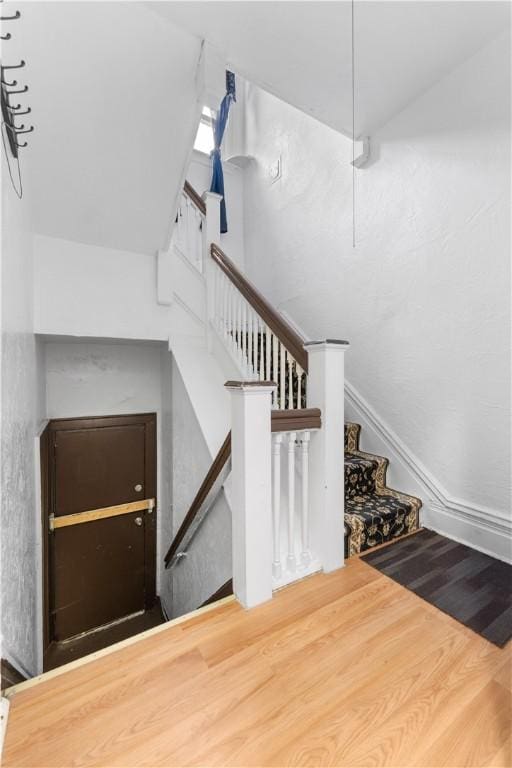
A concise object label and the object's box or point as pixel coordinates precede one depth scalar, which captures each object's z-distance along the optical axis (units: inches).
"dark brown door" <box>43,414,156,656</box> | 115.6
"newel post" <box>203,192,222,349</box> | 118.7
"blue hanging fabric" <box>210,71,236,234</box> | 133.2
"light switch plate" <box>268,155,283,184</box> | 144.0
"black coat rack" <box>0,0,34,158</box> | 45.9
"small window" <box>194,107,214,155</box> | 166.7
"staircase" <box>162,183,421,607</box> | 59.9
